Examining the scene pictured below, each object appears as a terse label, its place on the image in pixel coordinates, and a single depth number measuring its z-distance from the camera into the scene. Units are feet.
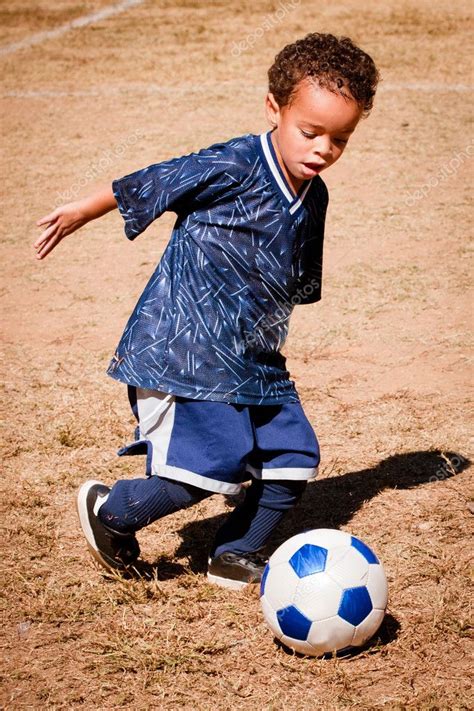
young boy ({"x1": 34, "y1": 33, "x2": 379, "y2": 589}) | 18.94
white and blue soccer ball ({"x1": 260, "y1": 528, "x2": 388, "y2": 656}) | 17.93
